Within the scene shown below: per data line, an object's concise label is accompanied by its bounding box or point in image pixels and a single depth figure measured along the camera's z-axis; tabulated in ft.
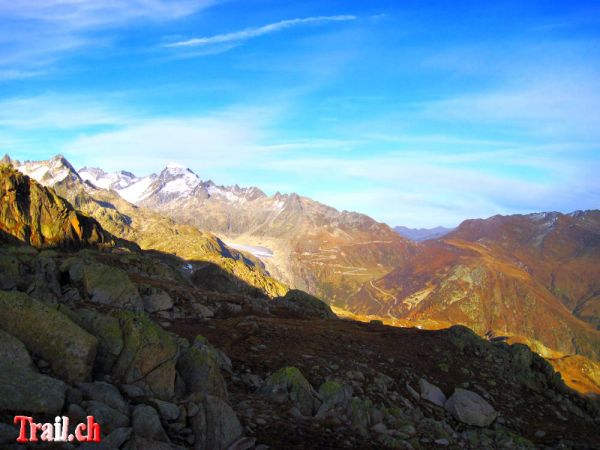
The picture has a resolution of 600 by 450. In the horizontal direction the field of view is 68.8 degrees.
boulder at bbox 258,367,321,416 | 61.46
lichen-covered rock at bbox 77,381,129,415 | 40.06
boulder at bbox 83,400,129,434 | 36.42
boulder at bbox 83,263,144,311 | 102.99
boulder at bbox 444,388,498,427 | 84.94
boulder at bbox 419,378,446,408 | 89.81
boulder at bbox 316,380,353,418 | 60.13
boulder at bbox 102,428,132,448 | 34.02
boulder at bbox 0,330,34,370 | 38.81
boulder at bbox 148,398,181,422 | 42.01
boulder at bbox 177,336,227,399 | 53.67
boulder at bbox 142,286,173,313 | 112.31
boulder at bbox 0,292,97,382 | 43.06
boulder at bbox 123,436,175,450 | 34.88
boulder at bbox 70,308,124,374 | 47.93
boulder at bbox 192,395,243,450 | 42.42
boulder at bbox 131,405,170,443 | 38.22
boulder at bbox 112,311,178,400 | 48.26
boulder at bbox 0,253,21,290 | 79.12
